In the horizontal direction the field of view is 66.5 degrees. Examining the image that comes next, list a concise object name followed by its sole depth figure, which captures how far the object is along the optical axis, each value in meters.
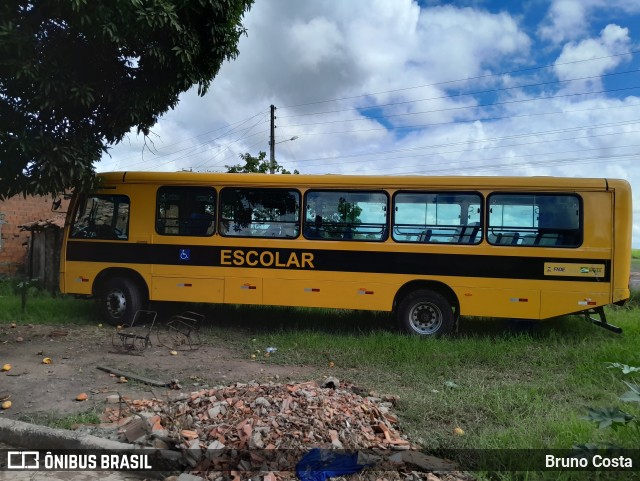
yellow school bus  7.43
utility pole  22.57
